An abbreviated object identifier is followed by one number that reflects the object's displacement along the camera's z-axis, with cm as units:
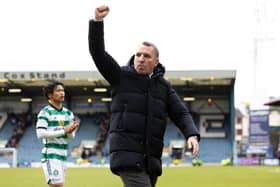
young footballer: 1103
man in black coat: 704
